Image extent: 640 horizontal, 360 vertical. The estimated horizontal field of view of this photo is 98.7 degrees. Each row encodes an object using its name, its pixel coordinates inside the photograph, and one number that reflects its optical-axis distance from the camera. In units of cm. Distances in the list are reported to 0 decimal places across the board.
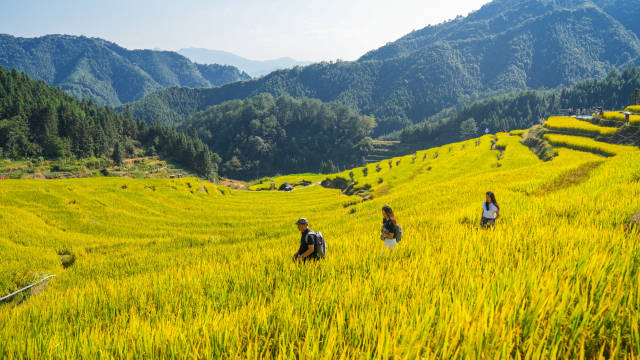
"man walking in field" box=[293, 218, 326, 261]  588
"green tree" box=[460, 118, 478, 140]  16212
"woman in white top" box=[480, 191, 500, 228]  848
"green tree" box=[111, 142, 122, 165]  10175
